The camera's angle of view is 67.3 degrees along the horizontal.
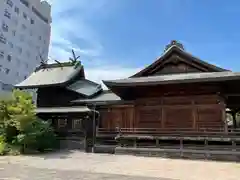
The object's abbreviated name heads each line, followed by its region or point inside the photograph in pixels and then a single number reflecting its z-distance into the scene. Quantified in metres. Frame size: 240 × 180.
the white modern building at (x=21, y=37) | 34.68
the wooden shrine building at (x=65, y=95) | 14.96
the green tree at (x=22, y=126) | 11.61
